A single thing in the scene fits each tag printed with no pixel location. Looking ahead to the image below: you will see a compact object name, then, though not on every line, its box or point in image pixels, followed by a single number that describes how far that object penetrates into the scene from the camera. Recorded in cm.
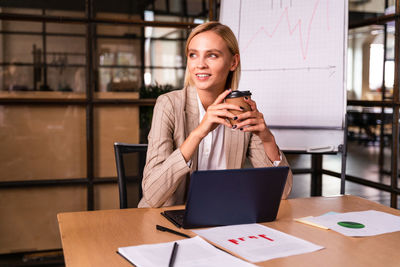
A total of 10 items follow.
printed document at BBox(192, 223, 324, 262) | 98
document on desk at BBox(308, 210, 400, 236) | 117
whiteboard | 230
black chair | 173
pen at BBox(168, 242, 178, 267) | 89
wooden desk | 95
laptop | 112
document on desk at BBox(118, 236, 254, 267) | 90
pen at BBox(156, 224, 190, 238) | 111
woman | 148
